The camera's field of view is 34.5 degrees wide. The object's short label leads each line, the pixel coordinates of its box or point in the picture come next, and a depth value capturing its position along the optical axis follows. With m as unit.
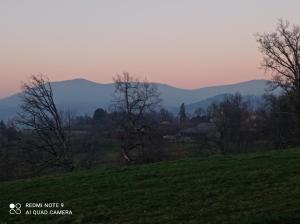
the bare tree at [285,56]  45.47
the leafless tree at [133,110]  43.97
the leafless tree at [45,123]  40.53
